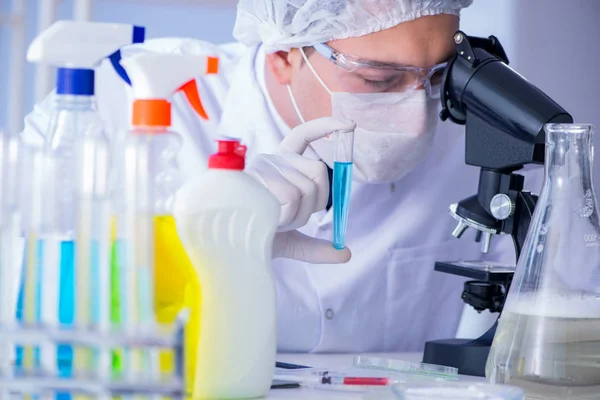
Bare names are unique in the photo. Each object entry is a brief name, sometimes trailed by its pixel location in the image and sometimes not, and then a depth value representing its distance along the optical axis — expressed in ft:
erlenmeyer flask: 4.89
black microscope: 5.74
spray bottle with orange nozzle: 4.47
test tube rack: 3.97
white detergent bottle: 4.56
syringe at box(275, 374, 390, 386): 5.14
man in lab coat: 6.61
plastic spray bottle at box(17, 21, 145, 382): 4.20
